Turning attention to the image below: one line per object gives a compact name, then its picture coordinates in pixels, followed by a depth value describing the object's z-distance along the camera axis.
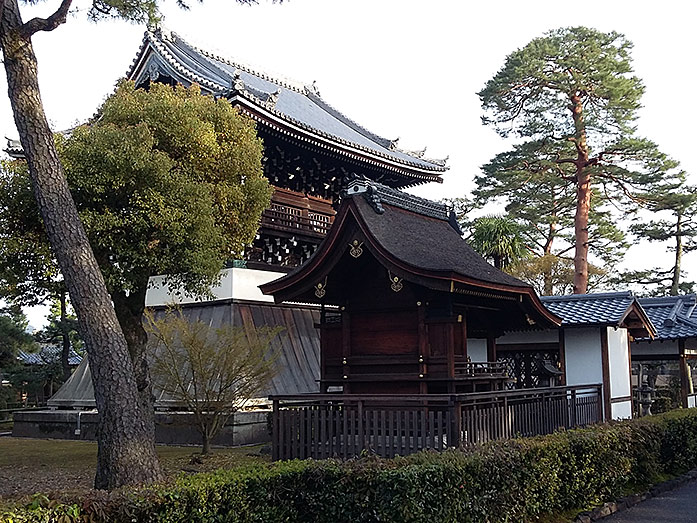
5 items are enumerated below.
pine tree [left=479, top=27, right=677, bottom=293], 31.92
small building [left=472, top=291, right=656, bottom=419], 16.75
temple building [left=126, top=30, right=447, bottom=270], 20.33
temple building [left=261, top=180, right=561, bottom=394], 12.08
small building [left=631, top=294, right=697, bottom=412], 20.38
